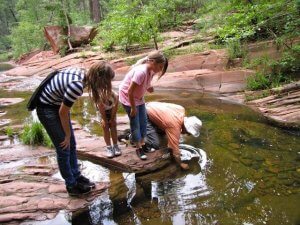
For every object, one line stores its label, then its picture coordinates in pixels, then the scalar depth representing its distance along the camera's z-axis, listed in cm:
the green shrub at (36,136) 580
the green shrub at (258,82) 883
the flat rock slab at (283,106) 660
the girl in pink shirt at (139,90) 431
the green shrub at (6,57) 3471
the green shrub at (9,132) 653
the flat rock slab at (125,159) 480
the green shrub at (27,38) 2442
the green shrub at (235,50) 1044
